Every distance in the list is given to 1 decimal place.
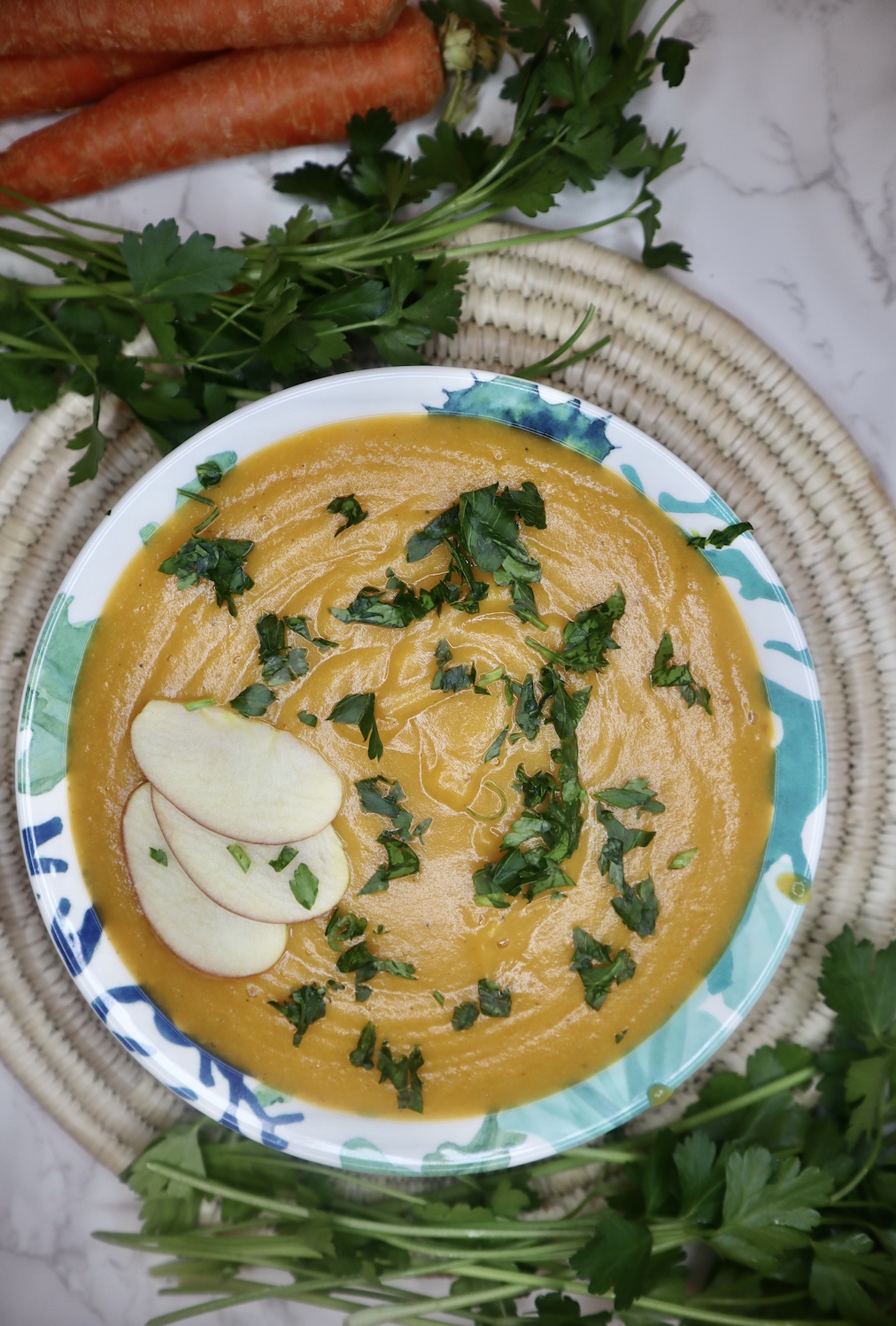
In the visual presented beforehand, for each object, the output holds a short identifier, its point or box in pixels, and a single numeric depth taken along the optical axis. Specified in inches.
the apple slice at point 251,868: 23.4
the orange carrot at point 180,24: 23.7
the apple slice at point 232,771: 23.3
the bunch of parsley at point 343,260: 22.6
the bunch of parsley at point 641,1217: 23.1
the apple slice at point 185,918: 23.5
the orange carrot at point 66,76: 24.5
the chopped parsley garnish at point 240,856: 23.4
